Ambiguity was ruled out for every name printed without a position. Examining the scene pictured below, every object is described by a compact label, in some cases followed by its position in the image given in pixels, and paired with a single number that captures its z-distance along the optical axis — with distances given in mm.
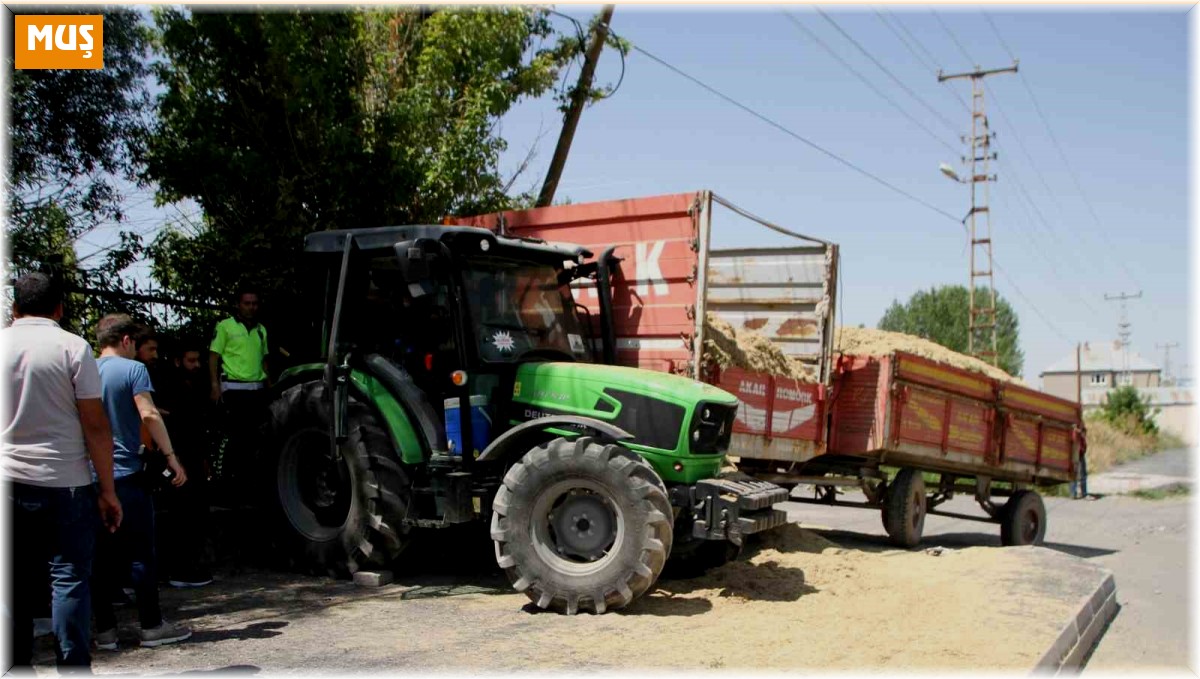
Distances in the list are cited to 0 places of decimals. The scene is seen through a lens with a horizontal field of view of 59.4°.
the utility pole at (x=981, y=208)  34094
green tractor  6773
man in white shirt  4535
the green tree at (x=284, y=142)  10469
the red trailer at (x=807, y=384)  8508
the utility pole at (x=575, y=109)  14266
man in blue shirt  5566
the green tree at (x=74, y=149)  8938
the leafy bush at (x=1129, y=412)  45656
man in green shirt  8516
